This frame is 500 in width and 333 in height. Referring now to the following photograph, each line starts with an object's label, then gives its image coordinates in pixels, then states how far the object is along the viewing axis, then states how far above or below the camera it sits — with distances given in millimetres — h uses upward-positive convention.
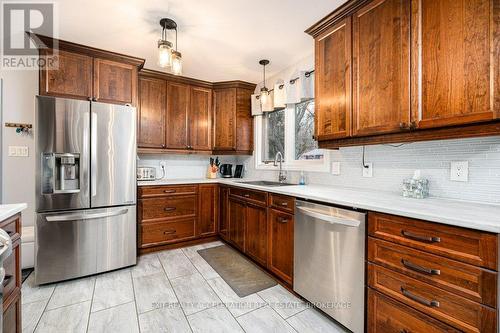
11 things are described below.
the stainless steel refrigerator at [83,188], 2105 -212
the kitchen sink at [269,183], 2877 -224
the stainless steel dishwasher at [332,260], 1438 -667
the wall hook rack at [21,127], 2564 +452
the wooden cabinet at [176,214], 2805 -622
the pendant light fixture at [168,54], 1849 +935
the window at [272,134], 3287 +488
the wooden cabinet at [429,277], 968 -543
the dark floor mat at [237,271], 2120 -1108
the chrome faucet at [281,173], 2981 -91
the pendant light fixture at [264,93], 2822 +922
